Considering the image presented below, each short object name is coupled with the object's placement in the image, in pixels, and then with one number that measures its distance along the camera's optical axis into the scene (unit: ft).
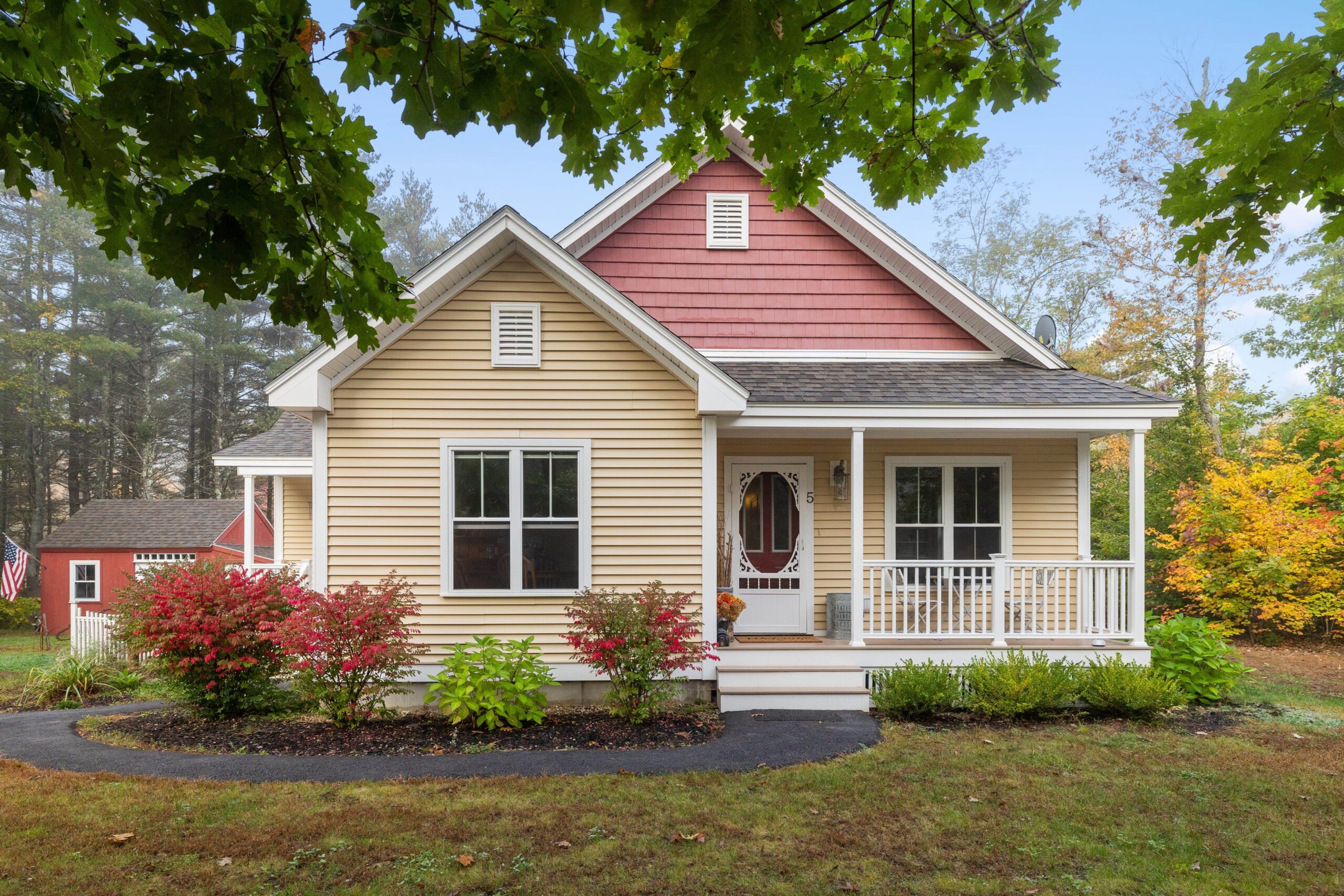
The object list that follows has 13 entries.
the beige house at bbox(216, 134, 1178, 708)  26.68
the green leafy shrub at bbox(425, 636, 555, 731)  23.27
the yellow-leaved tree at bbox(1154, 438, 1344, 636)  43.27
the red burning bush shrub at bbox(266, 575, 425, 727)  23.02
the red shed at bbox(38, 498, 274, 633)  69.36
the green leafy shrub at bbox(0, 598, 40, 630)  70.64
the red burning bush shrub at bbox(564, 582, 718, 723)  23.94
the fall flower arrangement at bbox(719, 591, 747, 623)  29.25
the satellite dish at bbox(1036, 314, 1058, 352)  35.78
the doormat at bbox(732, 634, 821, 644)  31.12
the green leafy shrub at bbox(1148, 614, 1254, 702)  27.78
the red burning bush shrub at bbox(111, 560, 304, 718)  24.18
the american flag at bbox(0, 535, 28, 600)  63.57
